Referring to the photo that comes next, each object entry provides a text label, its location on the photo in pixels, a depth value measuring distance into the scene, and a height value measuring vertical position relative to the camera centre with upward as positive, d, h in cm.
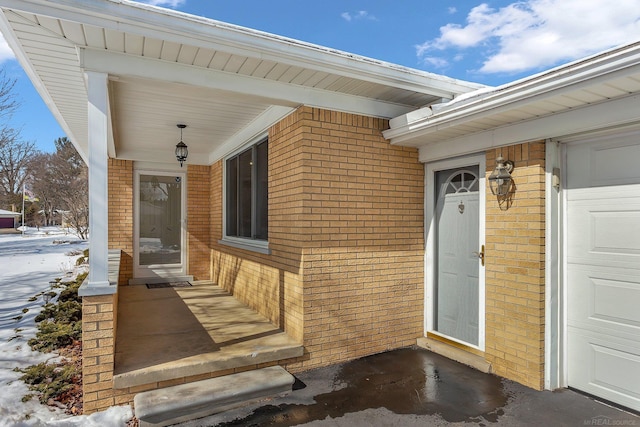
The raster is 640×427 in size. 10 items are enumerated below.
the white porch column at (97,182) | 311 +29
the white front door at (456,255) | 417 -45
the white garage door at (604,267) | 299 -42
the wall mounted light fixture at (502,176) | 361 +39
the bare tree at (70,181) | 1841 +234
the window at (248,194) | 541 +38
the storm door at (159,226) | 792 -19
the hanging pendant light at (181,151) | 630 +112
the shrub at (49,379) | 335 -155
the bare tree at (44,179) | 2928 +323
